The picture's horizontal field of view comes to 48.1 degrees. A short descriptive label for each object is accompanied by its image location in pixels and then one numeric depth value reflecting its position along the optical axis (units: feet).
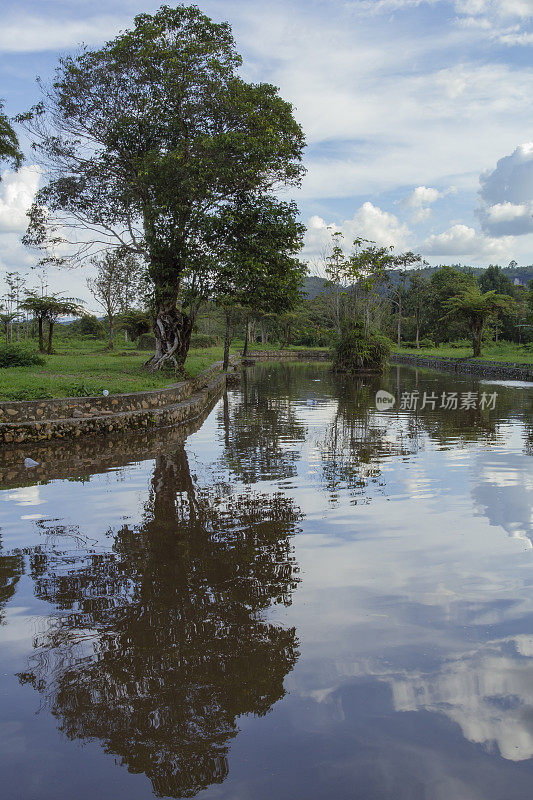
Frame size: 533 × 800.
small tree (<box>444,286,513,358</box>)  120.26
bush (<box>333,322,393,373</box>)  111.55
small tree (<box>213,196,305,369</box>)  62.18
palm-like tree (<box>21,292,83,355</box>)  94.58
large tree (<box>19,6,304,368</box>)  61.31
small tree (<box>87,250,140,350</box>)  133.69
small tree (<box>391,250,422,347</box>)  211.43
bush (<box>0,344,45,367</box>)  61.77
